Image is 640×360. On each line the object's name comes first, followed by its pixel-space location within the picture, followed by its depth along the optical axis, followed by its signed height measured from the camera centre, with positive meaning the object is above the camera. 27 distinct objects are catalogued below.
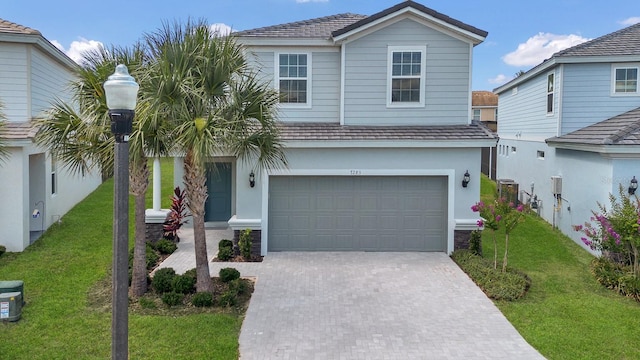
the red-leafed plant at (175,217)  13.24 -1.57
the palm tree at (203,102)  7.70 +1.02
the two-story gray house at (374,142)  12.29 +0.58
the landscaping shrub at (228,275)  9.63 -2.28
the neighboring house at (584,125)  11.75 +1.32
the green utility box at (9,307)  7.55 -2.36
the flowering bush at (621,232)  9.50 -1.31
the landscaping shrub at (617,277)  9.35 -2.22
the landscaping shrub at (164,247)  12.55 -2.26
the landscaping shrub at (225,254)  11.82 -2.28
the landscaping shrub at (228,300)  8.49 -2.45
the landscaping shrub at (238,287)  9.01 -2.38
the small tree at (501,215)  10.30 -1.04
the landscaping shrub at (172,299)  8.39 -2.42
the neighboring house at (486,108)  36.47 +4.46
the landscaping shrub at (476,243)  12.09 -1.94
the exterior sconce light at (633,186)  11.34 -0.40
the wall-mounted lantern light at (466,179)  12.23 -0.33
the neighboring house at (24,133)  11.89 +0.64
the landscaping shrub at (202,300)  8.40 -2.43
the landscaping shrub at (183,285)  8.81 -2.28
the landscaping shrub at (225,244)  12.07 -2.09
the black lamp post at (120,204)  4.65 -0.43
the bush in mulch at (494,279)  9.25 -2.33
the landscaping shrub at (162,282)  8.96 -2.27
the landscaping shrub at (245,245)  11.78 -2.03
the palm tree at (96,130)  8.05 +0.50
